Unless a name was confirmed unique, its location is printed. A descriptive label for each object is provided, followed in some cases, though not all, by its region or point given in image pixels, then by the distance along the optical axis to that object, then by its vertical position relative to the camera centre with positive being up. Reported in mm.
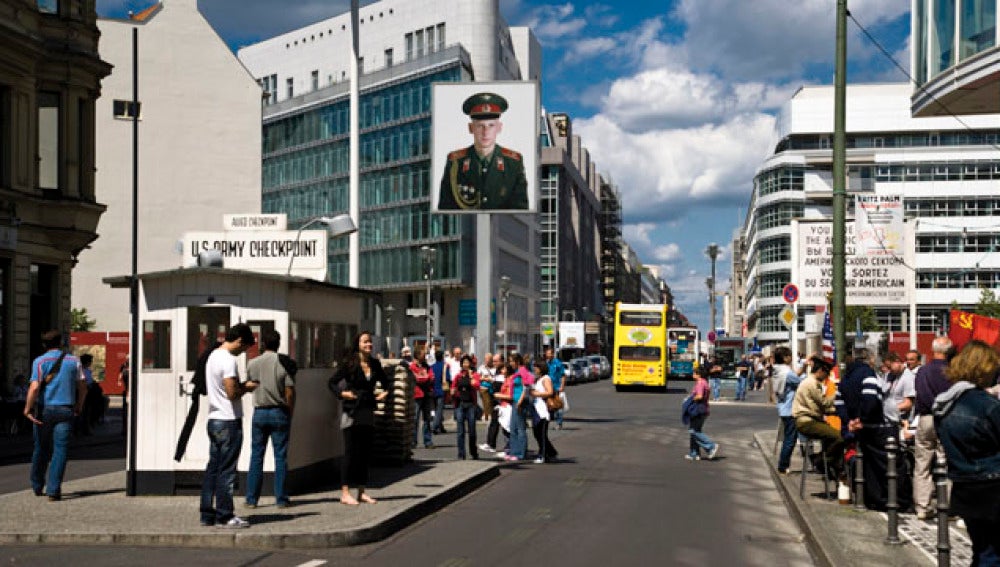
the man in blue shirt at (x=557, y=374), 29747 -1232
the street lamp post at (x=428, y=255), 48688 +2949
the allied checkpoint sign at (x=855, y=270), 18062 +915
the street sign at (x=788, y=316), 34156 +318
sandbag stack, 17031 -1400
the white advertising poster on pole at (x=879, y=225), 17859 +1558
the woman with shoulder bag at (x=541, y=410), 19453 -1385
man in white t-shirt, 11000 -957
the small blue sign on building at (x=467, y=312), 56116 +677
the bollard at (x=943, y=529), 7965 -1360
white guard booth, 13109 -176
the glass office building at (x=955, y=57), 19062 +4634
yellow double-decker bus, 55969 -925
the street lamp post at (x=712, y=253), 84938 +5309
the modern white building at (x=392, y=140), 78188 +13145
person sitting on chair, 14055 -1029
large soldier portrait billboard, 28938 +4447
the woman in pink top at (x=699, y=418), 20281 -1573
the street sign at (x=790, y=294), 28106 +813
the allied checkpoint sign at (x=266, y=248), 22328 +1489
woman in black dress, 12578 -840
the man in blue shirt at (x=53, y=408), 13086 -931
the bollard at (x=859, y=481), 12617 -1646
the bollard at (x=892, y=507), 10344 -1572
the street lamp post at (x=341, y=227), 22156 +1862
